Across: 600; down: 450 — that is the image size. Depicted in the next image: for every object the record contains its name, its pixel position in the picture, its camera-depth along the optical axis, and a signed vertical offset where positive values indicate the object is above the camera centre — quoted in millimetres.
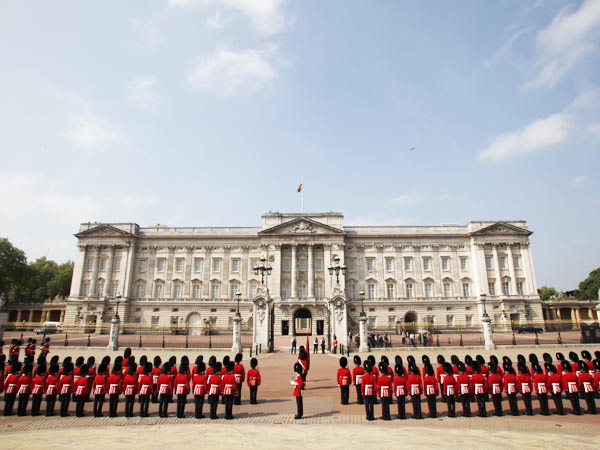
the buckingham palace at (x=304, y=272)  53312 +7431
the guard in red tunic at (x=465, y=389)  10207 -1748
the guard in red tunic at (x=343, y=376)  11398 -1542
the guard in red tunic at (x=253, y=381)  11492 -1701
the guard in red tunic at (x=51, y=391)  10328 -1792
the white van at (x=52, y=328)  48181 -509
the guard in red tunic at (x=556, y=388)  10391 -1753
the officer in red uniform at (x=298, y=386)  9703 -1593
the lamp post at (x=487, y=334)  27703 -744
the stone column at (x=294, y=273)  52438 +7033
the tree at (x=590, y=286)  72750 +7244
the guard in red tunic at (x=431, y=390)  10164 -1753
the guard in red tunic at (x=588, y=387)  10430 -1733
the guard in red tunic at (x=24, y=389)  10258 -1732
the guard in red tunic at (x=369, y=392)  9906 -1755
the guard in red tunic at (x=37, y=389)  10273 -1735
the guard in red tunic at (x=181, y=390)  10070 -1719
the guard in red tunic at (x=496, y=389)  10312 -1767
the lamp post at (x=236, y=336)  26094 -825
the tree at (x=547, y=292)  104156 +8718
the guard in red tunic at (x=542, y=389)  10320 -1764
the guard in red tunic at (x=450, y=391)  10234 -1784
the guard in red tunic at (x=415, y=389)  10148 -1730
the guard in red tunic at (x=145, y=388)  10164 -1684
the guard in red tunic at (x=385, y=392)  9922 -1762
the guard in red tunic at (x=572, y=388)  10352 -1757
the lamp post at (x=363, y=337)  26391 -909
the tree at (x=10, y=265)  61516 +9495
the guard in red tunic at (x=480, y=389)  10227 -1755
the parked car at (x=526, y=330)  46462 -766
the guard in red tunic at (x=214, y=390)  10055 -1725
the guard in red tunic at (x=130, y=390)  10156 -1734
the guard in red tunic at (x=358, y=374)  11141 -1456
